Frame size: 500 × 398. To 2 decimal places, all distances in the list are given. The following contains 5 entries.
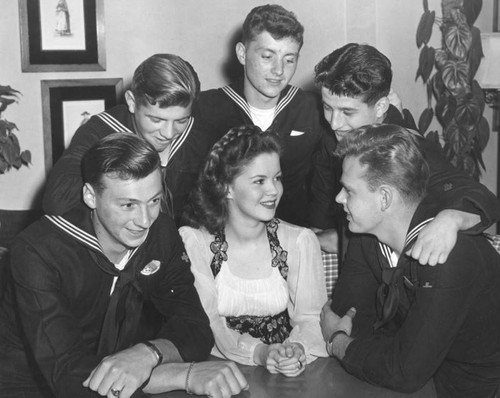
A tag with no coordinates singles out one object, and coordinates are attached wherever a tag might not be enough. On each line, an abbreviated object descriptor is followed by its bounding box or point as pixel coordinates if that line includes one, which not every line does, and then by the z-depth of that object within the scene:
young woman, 2.49
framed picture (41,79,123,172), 4.62
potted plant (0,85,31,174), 4.30
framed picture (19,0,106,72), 4.55
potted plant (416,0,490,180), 5.02
